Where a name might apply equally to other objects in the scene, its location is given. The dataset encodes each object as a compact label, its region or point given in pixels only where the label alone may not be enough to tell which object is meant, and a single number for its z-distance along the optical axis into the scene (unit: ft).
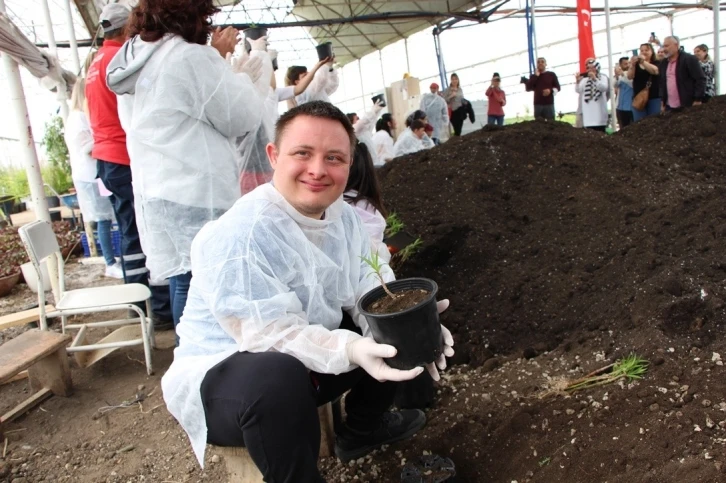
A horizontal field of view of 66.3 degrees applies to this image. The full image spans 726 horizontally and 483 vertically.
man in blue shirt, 25.75
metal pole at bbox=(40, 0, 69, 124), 19.25
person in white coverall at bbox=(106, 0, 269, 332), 7.59
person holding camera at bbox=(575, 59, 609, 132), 25.29
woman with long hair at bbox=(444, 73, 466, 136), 34.01
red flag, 26.50
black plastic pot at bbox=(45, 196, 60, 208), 30.25
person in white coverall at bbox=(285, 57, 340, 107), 16.46
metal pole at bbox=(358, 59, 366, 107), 69.41
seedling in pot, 4.87
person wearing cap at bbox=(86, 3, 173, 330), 9.22
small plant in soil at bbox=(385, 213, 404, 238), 12.12
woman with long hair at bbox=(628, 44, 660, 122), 22.63
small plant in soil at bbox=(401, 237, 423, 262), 11.33
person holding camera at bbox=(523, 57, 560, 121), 27.27
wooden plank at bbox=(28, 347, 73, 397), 8.73
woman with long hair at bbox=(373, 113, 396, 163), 26.35
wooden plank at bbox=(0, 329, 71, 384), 7.59
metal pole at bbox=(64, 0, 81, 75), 22.10
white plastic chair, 9.07
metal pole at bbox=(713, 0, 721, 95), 26.17
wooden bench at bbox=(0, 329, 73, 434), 8.07
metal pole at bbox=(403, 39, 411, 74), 55.37
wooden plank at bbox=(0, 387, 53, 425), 8.15
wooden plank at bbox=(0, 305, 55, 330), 10.06
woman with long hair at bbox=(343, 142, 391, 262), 8.67
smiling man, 4.31
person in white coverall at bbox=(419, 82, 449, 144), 32.37
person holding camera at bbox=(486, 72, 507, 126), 31.89
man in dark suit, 20.57
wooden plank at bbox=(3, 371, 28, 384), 9.63
